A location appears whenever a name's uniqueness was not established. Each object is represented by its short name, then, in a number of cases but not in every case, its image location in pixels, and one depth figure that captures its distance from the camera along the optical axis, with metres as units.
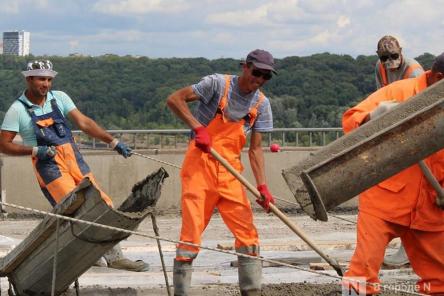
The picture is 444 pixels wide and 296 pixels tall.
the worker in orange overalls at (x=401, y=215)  9.20
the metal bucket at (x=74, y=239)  10.05
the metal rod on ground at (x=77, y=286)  11.34
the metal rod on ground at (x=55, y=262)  10.13
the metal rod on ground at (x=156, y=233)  10.76
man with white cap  12.59
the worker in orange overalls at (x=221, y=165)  11.25
